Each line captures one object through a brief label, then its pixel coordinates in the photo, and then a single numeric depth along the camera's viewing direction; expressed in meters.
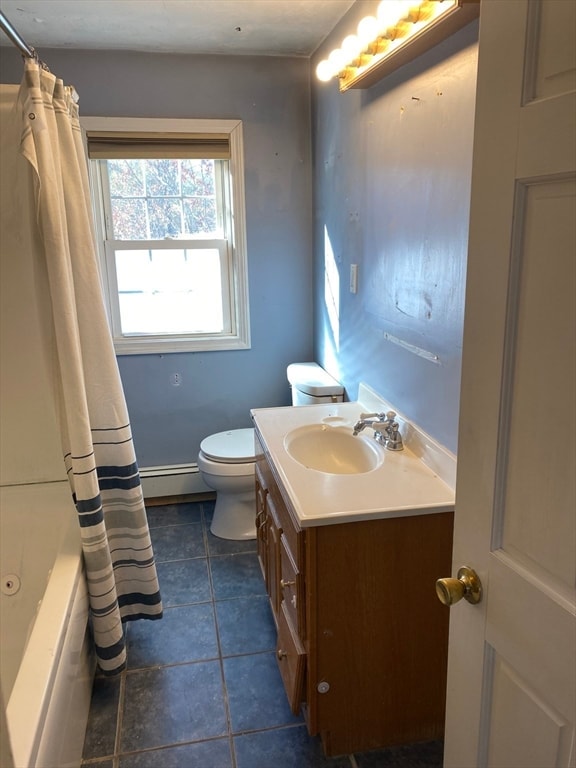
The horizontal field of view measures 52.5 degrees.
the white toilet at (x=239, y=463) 2.71
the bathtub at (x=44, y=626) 1.32
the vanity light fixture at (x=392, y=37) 1.40
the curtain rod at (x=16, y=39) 1.48
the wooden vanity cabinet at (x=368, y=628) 1.53
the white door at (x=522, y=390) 0.74
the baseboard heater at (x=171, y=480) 3.26
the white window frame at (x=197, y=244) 2.86
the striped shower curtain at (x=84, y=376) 1.71
